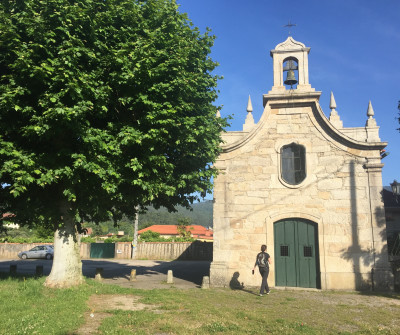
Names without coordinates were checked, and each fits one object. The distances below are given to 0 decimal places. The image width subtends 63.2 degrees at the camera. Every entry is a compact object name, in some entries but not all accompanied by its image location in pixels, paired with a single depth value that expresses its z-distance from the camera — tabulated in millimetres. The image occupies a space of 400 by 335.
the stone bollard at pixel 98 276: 13465
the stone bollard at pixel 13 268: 15648
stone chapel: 12562
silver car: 31156
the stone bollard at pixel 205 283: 12373
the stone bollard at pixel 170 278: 13858
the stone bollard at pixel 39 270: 14531
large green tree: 8406
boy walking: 11281
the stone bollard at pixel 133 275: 14757
